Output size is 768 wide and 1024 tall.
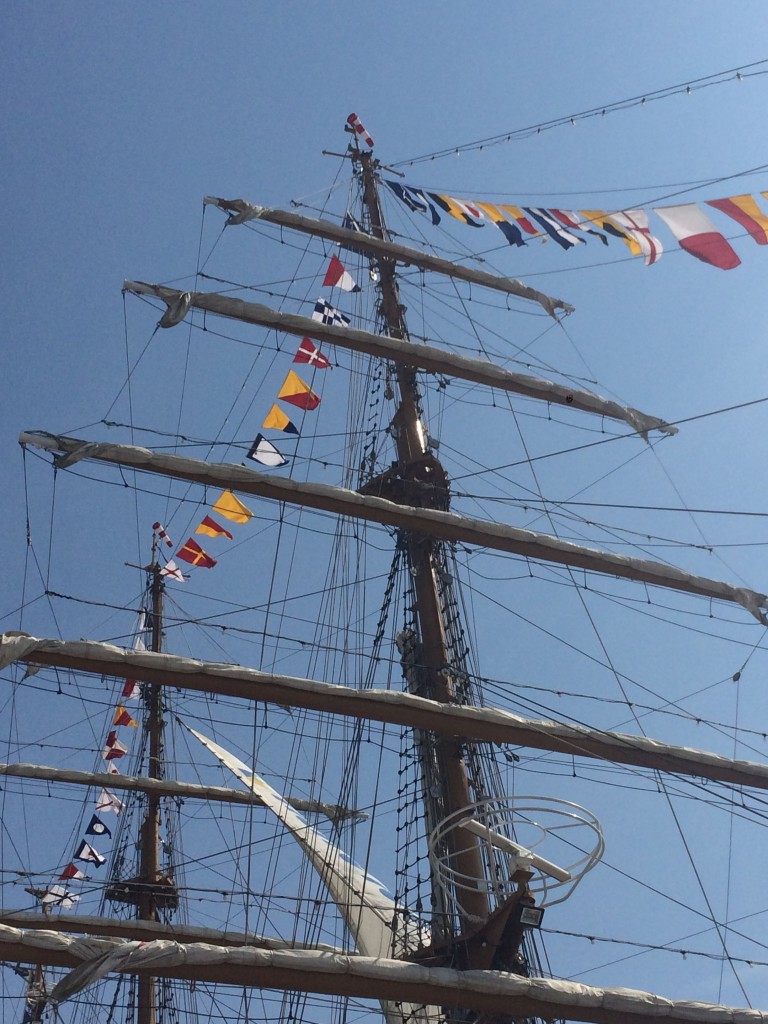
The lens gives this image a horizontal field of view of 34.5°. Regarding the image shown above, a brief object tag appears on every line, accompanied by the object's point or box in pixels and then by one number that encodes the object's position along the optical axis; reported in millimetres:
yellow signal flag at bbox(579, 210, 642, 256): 17109
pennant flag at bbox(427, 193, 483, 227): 18953
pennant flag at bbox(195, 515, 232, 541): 20391
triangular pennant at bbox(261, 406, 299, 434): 18406
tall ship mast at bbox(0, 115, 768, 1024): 12656
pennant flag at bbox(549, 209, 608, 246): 17750
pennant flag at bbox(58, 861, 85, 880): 22453
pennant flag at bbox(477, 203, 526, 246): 18578
